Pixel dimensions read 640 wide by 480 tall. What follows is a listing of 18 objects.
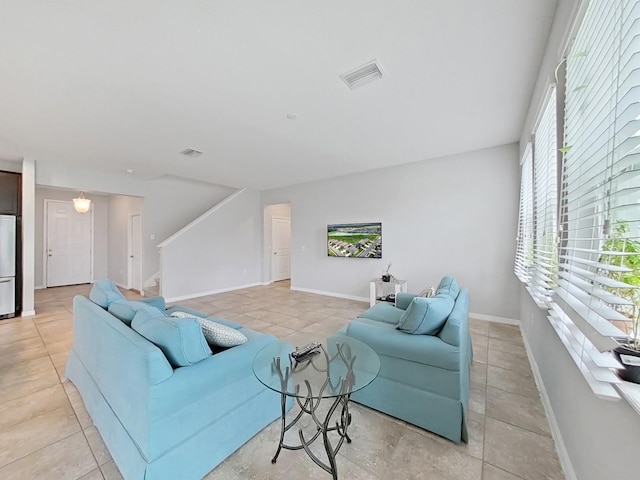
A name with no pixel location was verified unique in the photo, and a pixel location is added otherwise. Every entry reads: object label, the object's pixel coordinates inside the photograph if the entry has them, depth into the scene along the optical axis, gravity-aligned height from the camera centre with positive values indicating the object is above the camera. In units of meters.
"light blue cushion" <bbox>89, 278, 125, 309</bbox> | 2.19 -0.53
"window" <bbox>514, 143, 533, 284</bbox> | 2.90 +0.20
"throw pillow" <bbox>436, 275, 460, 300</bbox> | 2.40 -0.49
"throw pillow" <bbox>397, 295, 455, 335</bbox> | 1.90 -0.58
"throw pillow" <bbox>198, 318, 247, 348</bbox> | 1.75 -0.68
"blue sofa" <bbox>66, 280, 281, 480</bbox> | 1.29 -0.97
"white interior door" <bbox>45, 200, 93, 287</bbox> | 6.83 -0.29
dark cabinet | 4.37 +0.69
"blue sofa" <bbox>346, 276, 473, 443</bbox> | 1.70 -0.96
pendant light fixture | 5.47 +0.63
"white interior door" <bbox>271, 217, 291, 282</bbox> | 7.92 -0.39
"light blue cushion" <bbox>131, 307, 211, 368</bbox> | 1.43 -0.59
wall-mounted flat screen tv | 5.23 -0.06
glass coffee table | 1.39 -0.84
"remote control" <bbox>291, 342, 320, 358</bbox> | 1.76 -0.81
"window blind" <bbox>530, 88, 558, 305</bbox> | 1.95 +0.33
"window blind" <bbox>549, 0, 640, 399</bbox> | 0.89 +0.27
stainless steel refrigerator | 4.31 -0.55
